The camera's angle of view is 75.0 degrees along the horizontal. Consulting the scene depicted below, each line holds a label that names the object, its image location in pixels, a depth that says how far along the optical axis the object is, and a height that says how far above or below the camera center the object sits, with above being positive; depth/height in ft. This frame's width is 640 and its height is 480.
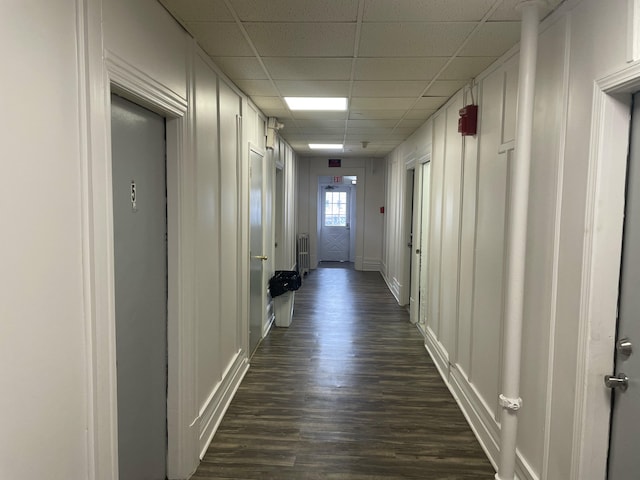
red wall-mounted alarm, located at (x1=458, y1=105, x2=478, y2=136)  9.93 +2.25
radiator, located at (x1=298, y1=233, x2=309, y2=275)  29.31 -2.94
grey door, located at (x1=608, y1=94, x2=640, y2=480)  5.06 -1.59
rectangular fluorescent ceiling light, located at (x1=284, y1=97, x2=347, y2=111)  12.69 +3.47
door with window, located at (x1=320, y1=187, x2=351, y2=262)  36.40 -0.63
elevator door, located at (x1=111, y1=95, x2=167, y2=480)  5.63 -1.15
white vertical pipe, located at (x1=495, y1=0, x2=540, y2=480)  6.17 -0.39
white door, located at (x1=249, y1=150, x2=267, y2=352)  13.58 -1.57
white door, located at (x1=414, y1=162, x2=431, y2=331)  16.62 -1.00
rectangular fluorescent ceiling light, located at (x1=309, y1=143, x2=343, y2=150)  23.24 +3.84
